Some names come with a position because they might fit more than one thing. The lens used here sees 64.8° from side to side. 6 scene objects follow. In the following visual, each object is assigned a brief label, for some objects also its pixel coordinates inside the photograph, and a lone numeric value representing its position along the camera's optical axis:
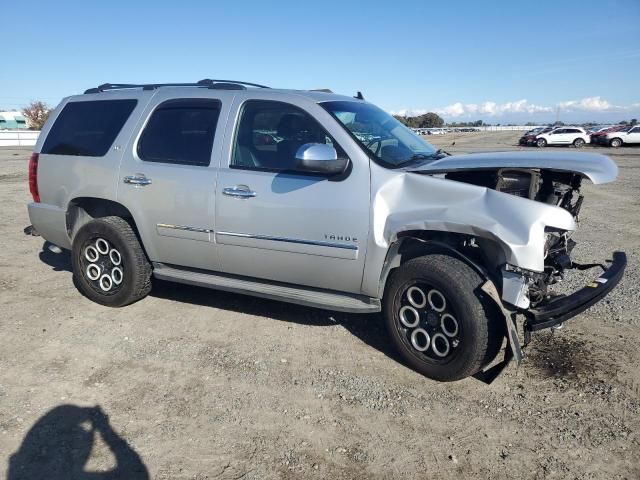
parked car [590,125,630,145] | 36.25
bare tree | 71.85
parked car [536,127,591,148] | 38.47
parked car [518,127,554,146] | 39.67
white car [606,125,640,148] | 35.00
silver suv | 3.43
